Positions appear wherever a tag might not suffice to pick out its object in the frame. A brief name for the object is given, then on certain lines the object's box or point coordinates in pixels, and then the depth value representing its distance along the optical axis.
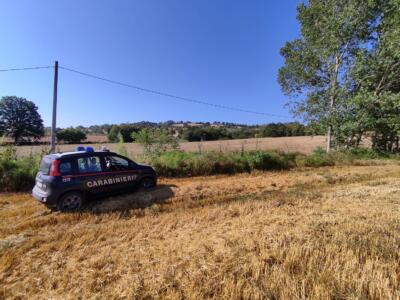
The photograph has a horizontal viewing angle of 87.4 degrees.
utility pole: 9.76
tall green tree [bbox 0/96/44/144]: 50.00
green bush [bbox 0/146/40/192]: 7.77
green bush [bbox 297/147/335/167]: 12.76
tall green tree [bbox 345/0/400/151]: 13.80
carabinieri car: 5.42
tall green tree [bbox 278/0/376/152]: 15.55
